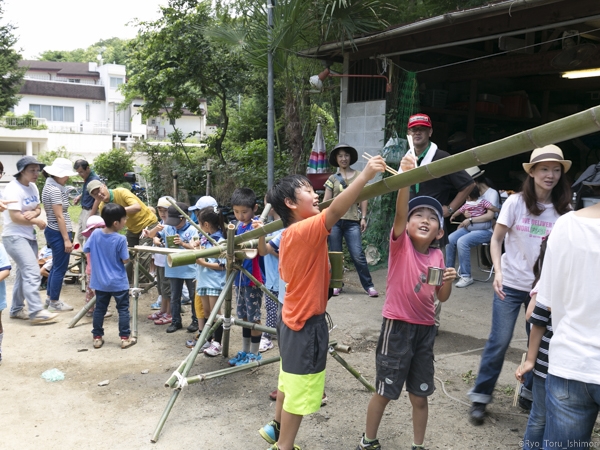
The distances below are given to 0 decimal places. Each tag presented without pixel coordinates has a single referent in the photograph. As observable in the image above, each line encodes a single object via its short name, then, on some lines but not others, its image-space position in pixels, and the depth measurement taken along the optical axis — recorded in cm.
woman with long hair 334
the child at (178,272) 557
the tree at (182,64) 1275
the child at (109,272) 525
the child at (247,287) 454
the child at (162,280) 590
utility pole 830
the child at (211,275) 483
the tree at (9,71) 2475
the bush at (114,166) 1914
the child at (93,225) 573
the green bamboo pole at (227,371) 362
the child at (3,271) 463
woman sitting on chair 696
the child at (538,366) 246
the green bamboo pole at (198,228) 398
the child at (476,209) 704
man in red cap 432
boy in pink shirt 296
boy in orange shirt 281
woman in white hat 630
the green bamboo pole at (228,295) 374
